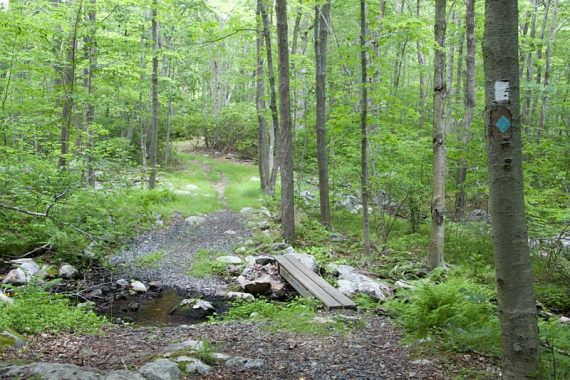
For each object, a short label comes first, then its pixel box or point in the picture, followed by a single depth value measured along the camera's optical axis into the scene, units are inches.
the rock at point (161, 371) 134.9
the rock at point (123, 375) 126.8
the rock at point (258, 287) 312.7
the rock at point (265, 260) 362.0
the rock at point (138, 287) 314.8
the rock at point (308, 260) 327.5
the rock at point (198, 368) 146.3
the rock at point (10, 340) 164.7
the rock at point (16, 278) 274.4
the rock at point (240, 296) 296.7
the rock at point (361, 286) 281.5
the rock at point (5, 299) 206.8
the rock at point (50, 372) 119.6
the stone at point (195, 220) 532.8
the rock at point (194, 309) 270.8
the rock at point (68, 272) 315.0
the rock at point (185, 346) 167.6
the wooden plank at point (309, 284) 249.9
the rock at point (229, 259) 382.6
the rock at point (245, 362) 156.1
